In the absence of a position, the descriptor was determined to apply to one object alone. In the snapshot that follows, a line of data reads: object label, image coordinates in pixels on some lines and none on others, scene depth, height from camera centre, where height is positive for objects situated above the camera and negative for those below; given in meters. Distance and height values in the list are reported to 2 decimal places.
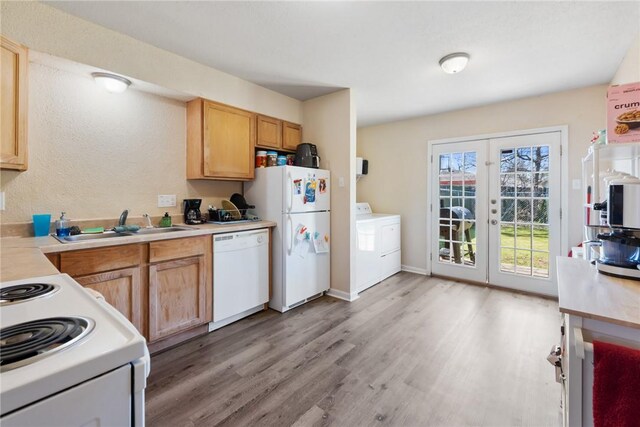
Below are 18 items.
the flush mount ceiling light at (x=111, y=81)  2.17 +1.01
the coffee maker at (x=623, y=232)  1.23 -0.09
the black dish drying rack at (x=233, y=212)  2.79 +0.00
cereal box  1.33 +0.47
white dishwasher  2.46 -0.57
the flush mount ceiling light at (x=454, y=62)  2.39 +1.27
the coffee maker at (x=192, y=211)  2.74 +0.01
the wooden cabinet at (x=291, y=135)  3.38 +0.93
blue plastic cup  1.93 -0.08
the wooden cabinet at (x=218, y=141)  2.67 +0.70
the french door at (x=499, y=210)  3.34 +0.02
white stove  0.50 -0.29
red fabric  0.80 -0.50
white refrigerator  2.85 -0.13
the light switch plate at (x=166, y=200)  2.65 +0.11
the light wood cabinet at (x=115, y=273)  1.72 -0.39
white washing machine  3.50 -0.47
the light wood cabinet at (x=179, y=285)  2.08 -0.57
